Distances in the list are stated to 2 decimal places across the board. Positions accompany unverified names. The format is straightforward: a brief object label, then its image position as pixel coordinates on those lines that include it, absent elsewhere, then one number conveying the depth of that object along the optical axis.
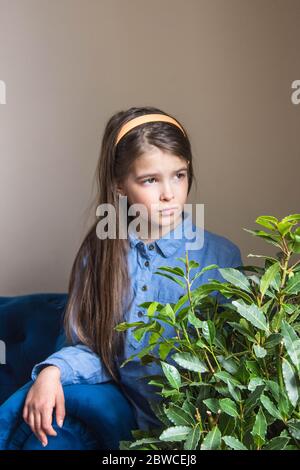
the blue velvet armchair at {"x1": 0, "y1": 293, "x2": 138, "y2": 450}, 1.25
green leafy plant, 0.87
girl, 1.38
